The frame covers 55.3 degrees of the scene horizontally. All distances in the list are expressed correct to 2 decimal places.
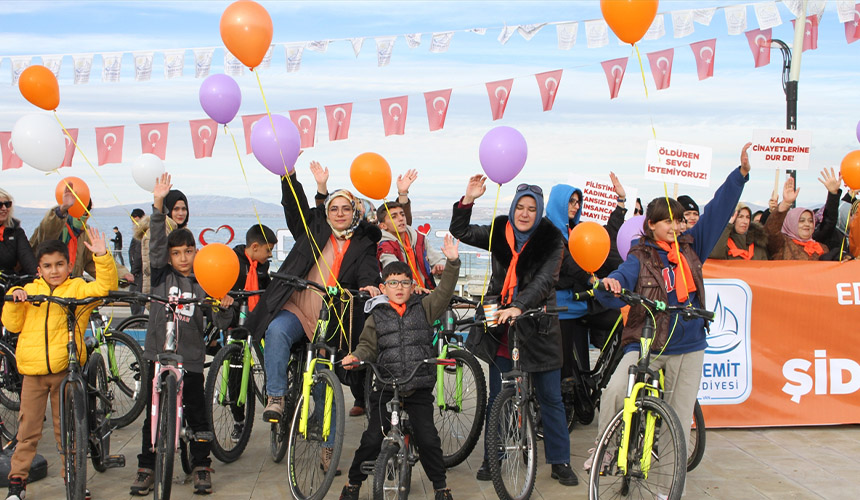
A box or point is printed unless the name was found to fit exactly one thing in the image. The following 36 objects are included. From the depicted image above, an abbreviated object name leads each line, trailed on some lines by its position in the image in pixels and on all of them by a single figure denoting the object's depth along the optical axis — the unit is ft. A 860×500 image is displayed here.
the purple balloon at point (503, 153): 17.71
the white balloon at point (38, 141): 19.35
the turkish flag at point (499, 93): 34.76
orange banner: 22.34
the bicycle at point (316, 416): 15.84
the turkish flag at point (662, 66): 34.19
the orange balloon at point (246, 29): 17.35
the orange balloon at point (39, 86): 18.43
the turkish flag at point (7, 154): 36.09
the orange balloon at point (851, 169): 24.38
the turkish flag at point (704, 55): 34.37
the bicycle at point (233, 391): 18.54
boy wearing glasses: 15.72
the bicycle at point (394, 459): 14.65
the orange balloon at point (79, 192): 23.82
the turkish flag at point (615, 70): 33.76
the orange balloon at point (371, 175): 18.70
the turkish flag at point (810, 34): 38.08
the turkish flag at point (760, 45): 35.47
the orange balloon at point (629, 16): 16.29
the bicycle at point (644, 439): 14.53
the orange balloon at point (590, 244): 17.38
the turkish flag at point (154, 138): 37.76
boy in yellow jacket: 16.08
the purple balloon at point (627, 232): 21.40
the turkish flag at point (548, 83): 34.37
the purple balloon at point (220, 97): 19.94
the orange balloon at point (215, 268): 16.52
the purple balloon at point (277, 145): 18.37
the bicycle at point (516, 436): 16.22
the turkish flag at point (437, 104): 35.65
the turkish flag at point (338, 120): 36.50
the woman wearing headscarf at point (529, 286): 17.30
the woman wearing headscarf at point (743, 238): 25.39
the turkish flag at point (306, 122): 36.06
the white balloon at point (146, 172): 27.35
